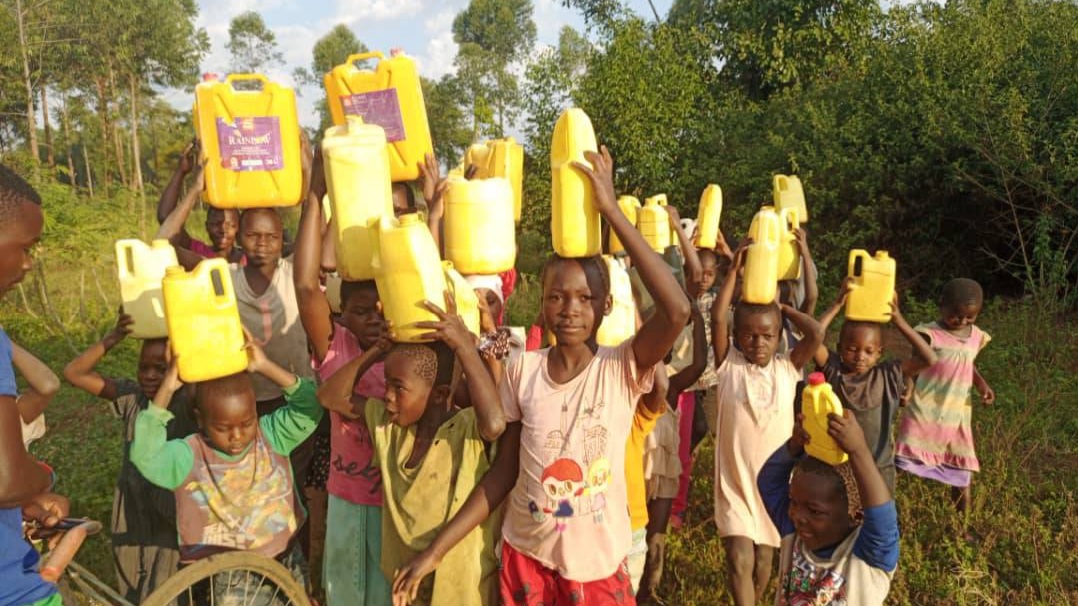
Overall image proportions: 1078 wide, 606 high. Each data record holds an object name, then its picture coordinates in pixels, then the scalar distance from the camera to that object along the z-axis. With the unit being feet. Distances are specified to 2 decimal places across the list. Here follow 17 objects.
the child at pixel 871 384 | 9.87
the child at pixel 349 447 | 7.68
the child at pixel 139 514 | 8.48
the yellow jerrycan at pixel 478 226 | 7.98
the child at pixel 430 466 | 6.68
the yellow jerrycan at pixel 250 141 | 9.57
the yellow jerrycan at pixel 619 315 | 9.06
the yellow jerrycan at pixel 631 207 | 13.07
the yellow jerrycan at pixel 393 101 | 9.27
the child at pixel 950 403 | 11.60
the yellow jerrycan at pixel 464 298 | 6.89
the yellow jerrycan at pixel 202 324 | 7.06
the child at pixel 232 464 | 7.27
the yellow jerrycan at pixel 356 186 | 7.07
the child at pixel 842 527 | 5.82
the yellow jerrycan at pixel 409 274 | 6.32
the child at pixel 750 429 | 9.37
